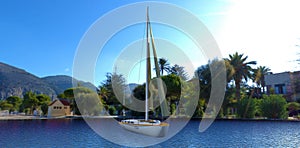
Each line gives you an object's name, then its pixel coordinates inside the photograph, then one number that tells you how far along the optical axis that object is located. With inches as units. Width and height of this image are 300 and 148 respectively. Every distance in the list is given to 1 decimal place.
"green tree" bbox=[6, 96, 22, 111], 2129.6
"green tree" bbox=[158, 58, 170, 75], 1775.3
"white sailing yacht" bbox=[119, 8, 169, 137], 537.3
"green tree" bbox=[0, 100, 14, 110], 2007.9
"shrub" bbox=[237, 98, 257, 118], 1165.7
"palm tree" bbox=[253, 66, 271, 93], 1430.9
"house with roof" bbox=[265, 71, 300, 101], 1392.8
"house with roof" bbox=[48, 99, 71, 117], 1484.7
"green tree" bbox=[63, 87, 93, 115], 1505.9
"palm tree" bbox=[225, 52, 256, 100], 1346.0
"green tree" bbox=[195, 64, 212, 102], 1342.3
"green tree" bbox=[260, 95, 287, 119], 1077.3
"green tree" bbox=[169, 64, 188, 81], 1645.2
